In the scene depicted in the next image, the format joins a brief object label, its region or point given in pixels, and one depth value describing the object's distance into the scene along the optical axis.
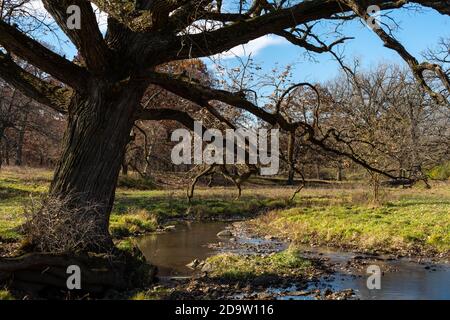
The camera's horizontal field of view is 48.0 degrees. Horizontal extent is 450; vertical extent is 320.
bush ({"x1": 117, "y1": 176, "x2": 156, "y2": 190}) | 38.12
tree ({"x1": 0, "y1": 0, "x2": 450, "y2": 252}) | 8.80
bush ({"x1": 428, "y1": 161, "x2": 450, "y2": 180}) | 45.07
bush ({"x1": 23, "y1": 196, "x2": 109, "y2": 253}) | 8.95
